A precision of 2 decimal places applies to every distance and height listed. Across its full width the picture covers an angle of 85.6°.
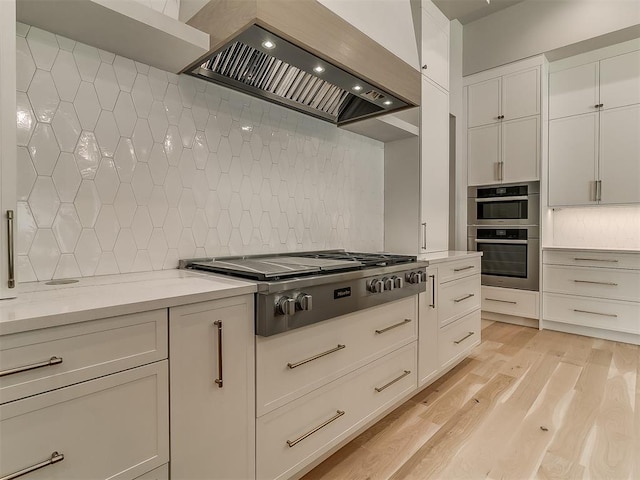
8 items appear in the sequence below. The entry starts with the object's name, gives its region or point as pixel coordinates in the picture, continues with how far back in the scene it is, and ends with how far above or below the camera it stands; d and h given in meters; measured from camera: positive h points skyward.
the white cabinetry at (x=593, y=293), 3.20 -0.56
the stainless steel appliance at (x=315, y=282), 1.20 -0.19
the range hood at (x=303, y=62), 1.33 +0.83
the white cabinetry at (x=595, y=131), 3.24 +1.05
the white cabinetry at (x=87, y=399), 0.75 -0.39
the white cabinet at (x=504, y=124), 3.67 +1.26
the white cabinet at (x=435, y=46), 2.61 +1.51
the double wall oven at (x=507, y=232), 3.70 +0.05
